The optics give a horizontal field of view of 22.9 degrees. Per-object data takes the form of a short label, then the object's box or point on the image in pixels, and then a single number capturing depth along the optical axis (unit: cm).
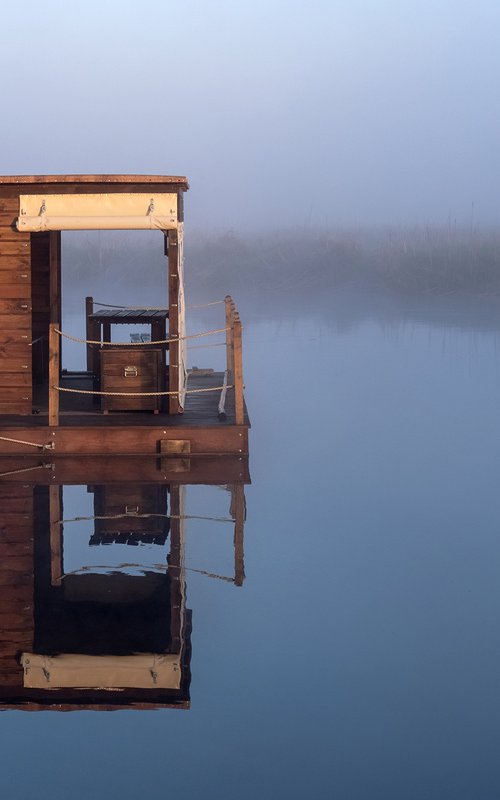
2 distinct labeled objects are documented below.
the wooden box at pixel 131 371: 1283
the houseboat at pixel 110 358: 1230
